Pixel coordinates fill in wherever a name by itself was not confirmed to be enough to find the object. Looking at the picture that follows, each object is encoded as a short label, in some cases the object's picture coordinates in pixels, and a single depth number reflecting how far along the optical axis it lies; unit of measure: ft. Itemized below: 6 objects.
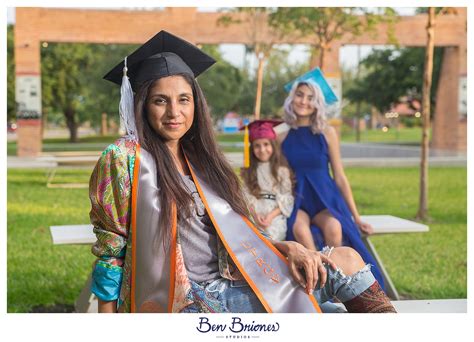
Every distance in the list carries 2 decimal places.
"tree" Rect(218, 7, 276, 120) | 57.57
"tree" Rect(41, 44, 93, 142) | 94.43
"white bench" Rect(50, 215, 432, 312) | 13.56
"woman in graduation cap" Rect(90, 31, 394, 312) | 6.95
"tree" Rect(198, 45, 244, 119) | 96.68
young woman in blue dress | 14.56
